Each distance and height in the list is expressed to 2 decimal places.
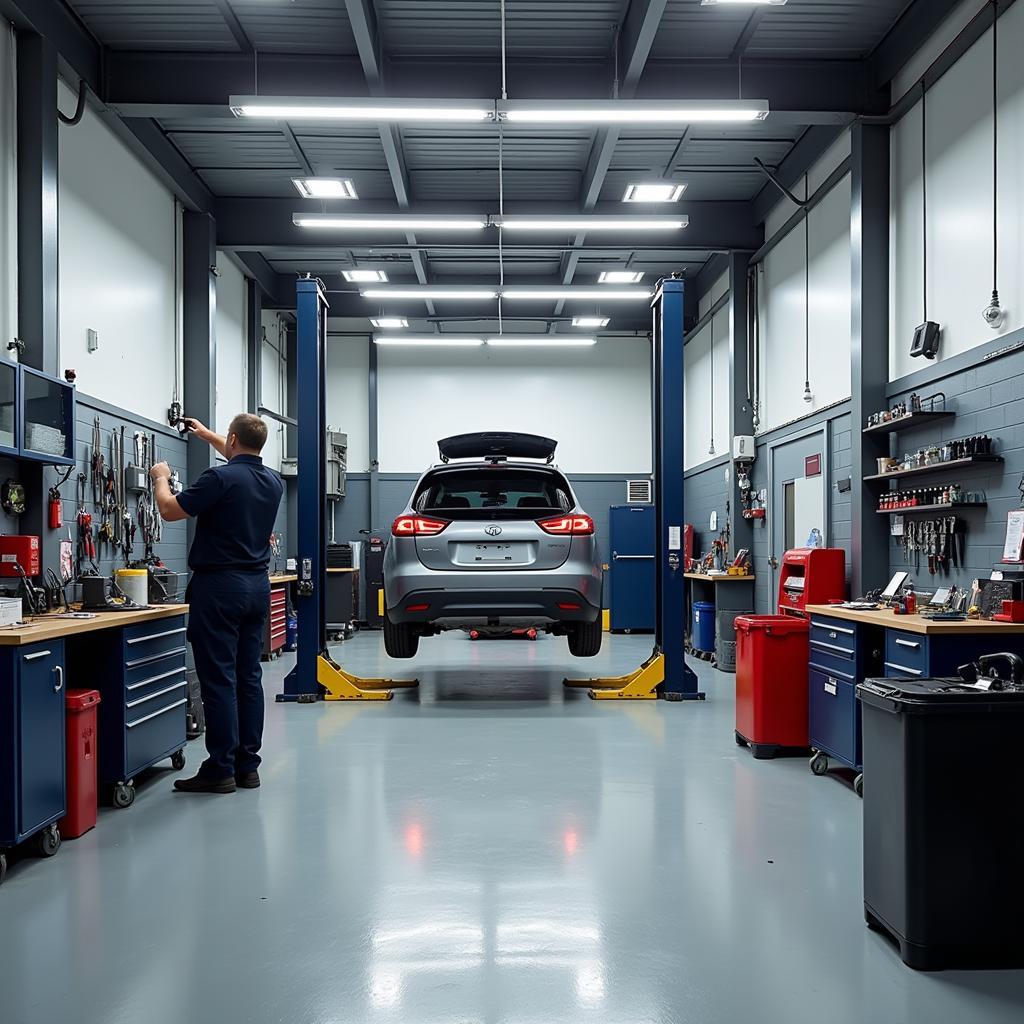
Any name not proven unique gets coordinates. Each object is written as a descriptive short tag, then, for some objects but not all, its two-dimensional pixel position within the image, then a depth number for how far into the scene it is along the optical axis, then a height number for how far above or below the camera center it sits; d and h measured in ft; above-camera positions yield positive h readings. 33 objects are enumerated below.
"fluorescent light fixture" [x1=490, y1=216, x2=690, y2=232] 23.70 +8.25
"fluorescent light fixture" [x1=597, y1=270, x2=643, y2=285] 34.45 +9.99
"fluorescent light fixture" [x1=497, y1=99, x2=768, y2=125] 17.48 +8.30
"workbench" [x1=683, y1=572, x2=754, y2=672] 26.78 -2.53
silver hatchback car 17.65 -0.67
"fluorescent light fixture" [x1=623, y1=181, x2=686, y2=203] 25.79 +9.99
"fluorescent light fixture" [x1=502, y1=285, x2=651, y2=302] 29.93 +8.17
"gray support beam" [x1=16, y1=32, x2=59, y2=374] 16.05 +5.80
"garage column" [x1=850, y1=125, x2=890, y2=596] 19.02 +4.24
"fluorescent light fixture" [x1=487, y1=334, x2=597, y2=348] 35.60 +7.72
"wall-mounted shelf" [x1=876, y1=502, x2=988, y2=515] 15.05 +0.31
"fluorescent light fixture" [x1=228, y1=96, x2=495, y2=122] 17.35 +8.31
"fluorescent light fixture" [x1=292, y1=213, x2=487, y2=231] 23.41 +8.25
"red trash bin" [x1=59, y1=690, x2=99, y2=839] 10.86 -2.94
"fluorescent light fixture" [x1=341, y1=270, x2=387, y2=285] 33.37 +9.84
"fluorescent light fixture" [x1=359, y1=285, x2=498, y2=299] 30.68 +8.37
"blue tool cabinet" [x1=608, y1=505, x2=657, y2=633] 37.81 -2.20
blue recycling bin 29.17 -3.27
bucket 14.42 -0.89
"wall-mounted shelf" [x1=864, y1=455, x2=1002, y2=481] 14.52 +1.04
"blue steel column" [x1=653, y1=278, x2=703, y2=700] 20.27 +0.82
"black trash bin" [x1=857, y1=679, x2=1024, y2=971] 7.30 -2.55
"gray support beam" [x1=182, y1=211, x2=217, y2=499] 26.16 +6.07
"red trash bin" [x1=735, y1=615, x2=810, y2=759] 14.85 -2.74
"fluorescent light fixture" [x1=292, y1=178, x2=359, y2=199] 25.34 +10.06
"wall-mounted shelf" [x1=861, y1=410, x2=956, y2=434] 16.39 +2.01
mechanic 12.16 -0.87
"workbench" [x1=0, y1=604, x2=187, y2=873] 9.55 -2.21
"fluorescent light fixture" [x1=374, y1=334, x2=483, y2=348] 35.88 +7.84
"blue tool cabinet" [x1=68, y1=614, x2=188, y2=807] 12.19 -2.38
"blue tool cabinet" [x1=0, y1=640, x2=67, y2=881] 9.45 -2.41
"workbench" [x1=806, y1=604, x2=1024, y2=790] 11.15 -1.80
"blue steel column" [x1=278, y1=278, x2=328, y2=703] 20.06 +0.73
